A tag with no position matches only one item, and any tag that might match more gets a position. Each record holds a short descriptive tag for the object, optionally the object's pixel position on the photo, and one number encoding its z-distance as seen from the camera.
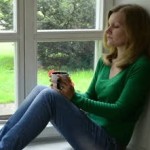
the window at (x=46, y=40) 2.06
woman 1.70
